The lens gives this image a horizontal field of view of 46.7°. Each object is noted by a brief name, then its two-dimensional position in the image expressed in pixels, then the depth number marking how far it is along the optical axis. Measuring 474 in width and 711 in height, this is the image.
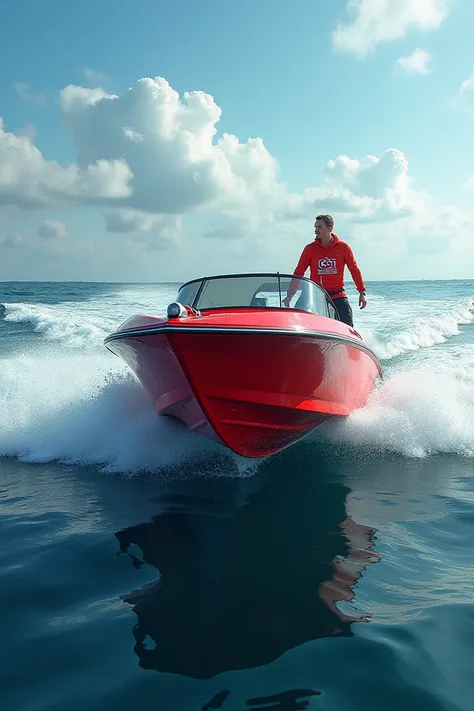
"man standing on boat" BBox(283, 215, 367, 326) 6.68
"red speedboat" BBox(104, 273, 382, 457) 4.22
